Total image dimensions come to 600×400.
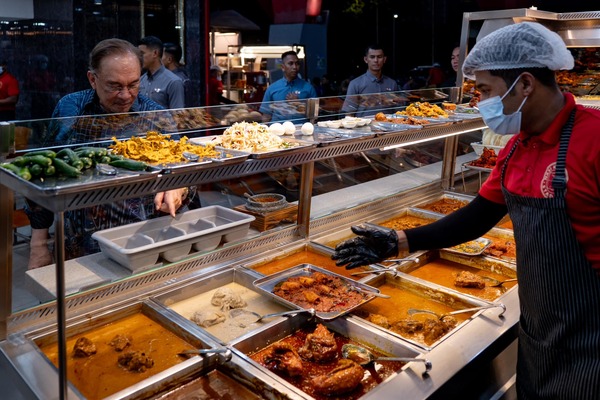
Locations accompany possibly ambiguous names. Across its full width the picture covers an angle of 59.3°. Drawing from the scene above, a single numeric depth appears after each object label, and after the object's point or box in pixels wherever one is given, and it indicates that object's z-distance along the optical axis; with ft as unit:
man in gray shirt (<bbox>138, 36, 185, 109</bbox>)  18.47
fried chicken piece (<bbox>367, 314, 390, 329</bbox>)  7.86
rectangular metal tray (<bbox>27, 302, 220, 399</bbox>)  6.00
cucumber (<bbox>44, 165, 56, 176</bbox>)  5.51
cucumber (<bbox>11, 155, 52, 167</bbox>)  5.50
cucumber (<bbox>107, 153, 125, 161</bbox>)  6.24
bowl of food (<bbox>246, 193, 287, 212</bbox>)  9.98
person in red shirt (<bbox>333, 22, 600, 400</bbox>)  5.70
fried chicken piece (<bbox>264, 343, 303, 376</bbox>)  6.59
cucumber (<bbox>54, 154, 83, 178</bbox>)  5.53
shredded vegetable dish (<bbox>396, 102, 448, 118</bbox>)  11.69
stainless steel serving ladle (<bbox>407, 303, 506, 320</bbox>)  8.23
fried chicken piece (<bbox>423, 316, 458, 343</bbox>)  7.58
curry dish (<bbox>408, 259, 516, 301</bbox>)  9.25
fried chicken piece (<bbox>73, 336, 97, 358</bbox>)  6.64
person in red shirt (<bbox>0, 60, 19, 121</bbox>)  25.62
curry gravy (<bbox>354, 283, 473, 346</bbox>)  8.32
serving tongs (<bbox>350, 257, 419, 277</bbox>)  9.34
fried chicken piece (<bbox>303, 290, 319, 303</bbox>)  8.14
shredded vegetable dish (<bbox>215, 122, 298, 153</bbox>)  7.56
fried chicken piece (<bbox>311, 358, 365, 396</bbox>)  6.24
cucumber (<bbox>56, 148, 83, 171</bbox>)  5.74
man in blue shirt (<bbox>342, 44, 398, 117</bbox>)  22.45
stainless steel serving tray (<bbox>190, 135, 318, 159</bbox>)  7.17
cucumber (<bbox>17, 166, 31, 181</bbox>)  5.37
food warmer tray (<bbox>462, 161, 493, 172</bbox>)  13.76
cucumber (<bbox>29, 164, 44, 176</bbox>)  5.45
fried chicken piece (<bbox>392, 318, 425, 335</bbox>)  7.75
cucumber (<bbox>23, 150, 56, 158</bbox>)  5.70
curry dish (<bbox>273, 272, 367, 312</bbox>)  8.06
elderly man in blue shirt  8.21
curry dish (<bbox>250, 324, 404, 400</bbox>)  6.31
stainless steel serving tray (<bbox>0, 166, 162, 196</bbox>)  5.09
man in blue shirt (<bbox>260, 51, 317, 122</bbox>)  21.99
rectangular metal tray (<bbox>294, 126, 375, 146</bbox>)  8.40
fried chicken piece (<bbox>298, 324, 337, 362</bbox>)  7.02
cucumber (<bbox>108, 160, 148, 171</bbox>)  5.96
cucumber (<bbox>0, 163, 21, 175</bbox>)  5.57
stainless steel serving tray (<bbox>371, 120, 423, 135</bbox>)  9.68
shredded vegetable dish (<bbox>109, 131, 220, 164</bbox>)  6.44
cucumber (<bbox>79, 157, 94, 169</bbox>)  5.88
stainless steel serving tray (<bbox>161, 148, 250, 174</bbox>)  6.13
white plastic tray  7.68
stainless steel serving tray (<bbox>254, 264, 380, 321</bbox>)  7.76
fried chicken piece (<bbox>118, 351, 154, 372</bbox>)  6.47
